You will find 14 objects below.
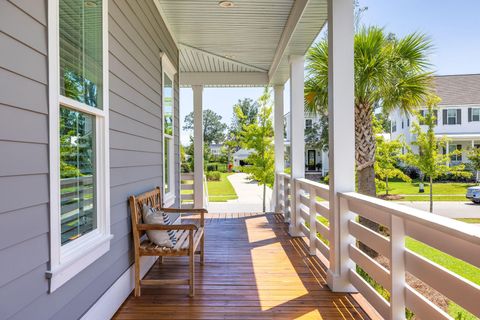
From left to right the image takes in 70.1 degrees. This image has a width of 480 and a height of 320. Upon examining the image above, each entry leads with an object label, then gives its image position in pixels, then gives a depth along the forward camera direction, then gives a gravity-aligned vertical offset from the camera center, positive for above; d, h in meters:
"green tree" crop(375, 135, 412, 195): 7.53 +0.01
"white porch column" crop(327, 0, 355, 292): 3.03 +0.29
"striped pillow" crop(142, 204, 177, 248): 3.17 -0.69
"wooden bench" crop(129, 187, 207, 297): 3.05 -0.80
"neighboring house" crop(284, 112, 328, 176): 27.32 -0.01
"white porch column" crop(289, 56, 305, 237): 5.45 +0.49
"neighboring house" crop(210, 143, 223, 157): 43.42 +1.42
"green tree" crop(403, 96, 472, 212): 9.04 +0.08
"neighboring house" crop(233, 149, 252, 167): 34.12 +0.37
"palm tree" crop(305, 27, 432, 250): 4.77 +1.16
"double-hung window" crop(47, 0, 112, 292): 1.80 +0.15
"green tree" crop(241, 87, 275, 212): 9.31 +0.40
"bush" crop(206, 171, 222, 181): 23.39 -1.17
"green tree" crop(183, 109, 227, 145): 46.56 +4.39
